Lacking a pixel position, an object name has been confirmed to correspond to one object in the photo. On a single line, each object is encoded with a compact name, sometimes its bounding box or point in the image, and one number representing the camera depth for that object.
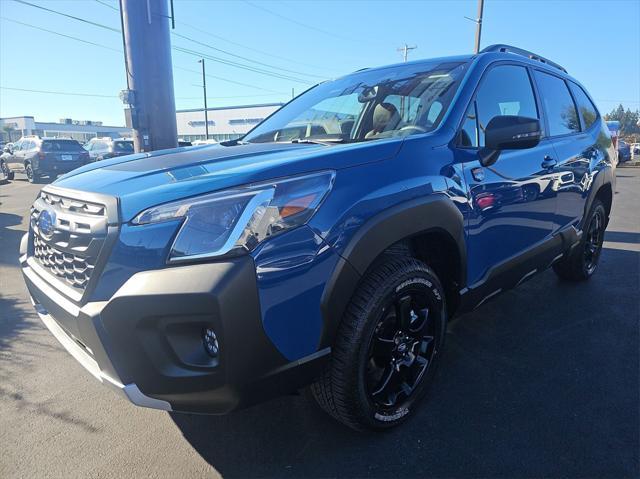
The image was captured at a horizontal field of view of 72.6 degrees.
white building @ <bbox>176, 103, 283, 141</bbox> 59.84
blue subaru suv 1.51
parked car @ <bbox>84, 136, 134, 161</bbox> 18.06
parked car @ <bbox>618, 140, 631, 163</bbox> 22.38
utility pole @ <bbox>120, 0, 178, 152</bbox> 7.19
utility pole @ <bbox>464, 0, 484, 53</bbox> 17.02
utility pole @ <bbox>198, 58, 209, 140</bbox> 41.69
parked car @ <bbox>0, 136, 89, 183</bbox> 15.57
